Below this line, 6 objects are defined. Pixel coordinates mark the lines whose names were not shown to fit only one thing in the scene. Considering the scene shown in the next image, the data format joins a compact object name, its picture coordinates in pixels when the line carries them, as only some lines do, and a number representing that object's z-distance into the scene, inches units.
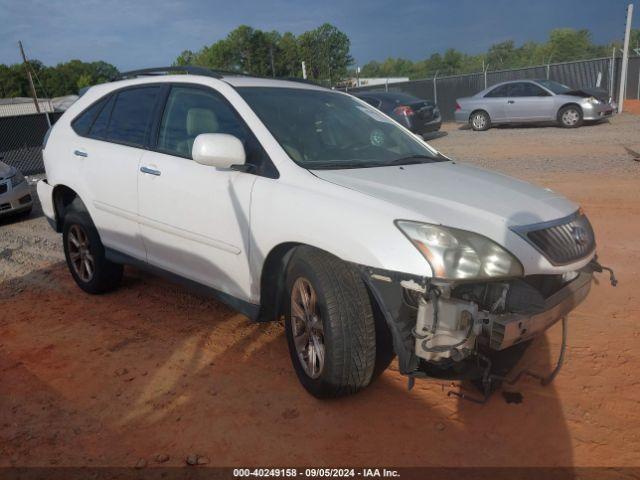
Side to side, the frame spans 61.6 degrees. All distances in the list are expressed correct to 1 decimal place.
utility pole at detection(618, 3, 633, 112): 752.3
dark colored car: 589.6
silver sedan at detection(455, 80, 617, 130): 616.1
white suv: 100.7
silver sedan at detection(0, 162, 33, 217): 338.6
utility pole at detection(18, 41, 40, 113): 1696.4
